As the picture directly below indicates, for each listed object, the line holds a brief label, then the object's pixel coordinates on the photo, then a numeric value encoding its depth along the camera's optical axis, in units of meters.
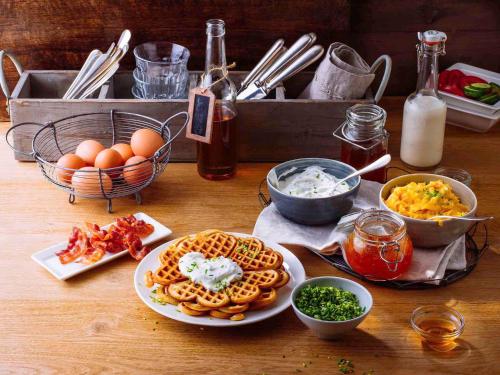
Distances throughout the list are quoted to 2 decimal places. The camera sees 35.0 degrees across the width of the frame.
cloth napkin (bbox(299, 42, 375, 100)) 2.09
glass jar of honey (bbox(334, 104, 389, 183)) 1.96
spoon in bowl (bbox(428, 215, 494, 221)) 1.65
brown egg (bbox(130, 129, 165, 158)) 1.97
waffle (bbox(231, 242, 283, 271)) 1.60
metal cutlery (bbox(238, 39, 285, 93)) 2.20
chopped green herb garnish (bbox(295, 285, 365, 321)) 1.46
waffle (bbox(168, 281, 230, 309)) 1.49
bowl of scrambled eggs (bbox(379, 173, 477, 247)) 1.67
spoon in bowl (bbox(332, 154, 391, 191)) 1.82
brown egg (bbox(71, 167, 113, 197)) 1.89
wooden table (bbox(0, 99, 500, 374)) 1.43
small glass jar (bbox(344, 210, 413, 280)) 1.59
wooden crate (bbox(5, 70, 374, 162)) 2.09
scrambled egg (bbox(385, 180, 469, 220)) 1.70
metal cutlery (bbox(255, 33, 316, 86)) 2.16
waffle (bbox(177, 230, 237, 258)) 1.64
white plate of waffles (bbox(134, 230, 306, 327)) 1.49
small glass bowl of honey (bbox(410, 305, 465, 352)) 1.46
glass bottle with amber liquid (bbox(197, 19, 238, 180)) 1.97
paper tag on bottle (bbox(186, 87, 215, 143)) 1.97
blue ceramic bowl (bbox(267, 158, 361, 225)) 1.77
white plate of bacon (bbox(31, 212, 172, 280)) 1.68
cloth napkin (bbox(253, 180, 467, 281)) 1.65
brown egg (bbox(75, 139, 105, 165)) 1.95
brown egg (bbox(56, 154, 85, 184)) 1.92
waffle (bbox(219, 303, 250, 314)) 1.49
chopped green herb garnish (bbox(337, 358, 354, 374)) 1.41
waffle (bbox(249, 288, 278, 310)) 1.50
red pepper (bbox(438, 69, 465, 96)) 2.30
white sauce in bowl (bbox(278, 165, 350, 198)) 1.81
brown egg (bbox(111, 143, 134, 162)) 1.97
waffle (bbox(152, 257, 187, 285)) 1.55
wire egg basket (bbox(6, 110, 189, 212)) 1.90
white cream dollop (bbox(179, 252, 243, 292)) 1.53
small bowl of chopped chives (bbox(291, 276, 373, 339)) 1.43
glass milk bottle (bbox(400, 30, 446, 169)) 1.99
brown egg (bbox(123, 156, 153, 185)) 1.92
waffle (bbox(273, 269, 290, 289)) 1.55
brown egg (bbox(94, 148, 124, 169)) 1.90
